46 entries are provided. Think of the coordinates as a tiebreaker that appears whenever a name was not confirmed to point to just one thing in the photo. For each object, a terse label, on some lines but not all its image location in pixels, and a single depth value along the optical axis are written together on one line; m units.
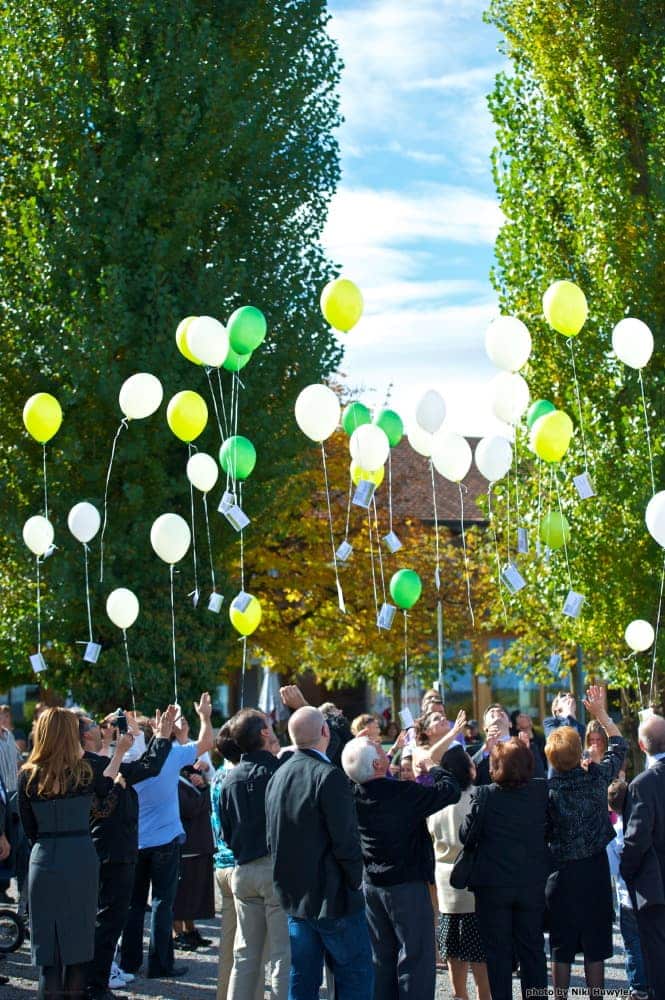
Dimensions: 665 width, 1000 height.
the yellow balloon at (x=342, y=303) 11.25
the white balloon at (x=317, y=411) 11.62
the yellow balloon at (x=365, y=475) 12.04
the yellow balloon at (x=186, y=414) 12.45
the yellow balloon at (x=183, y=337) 12.30
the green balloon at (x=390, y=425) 12.59
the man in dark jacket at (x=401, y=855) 6.49
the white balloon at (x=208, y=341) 11.78
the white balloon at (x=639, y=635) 12.60
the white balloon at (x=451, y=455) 12.18
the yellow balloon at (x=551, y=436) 11.55
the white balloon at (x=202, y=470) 13.18
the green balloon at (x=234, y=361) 12.55
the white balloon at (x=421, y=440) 12.44
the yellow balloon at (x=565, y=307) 11.20
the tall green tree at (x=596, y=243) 16.91
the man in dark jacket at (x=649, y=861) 7.31
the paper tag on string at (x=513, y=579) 10.06
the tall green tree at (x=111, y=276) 16.34
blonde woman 6.72
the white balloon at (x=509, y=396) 11.89
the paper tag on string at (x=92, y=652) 12.31
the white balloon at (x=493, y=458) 12.37
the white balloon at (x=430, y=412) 12.11
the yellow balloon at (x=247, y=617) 12.42
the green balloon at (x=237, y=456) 13.03
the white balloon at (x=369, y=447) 11.62
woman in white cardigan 7.71
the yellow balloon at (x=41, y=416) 12.98
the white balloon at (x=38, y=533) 13.94
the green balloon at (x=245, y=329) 11.98
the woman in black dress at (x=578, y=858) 7.31
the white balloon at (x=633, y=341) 11.39
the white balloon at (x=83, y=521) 13.39
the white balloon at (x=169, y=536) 12.89
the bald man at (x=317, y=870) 6.18
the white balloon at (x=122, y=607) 12.84
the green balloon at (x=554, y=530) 13.44
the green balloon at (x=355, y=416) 12.16
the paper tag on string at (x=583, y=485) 10.42
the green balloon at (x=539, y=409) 12.89
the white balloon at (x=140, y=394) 12.73
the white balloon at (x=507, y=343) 11.44
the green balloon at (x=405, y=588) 12.43
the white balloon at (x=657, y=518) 10.05
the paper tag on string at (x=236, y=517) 11.08
